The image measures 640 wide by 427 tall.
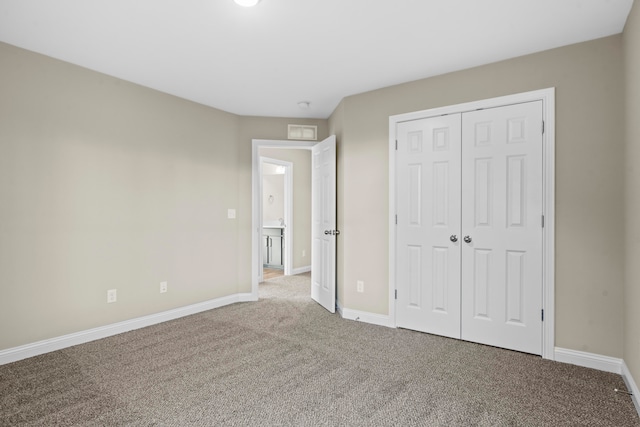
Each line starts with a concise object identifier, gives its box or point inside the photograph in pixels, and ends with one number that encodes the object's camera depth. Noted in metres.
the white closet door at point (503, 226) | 2.84
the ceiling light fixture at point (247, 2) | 2.12
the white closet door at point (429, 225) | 3.21
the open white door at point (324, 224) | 4.08
